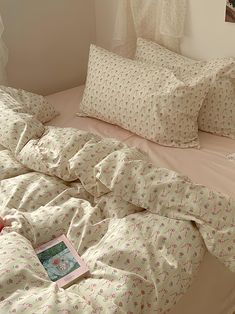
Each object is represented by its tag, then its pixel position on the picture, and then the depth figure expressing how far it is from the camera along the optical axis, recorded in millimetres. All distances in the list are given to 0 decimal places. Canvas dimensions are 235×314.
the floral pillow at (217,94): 1701
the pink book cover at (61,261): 1053
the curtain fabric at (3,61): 2084
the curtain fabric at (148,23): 1953
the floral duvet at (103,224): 958
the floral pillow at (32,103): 1914
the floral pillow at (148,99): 1680
